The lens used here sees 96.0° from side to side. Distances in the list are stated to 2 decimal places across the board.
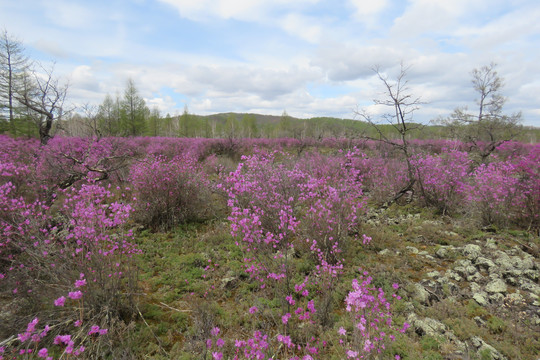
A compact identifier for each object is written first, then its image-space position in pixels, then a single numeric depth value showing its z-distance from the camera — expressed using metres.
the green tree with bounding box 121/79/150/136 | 33.19
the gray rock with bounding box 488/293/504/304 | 3.03
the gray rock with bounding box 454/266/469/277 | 3.59
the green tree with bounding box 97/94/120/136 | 29.79
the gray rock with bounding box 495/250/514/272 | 3.63
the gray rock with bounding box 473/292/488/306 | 2.99
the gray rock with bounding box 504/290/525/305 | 2.96
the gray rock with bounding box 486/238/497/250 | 4.25
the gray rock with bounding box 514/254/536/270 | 3.62
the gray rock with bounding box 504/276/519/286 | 3.31
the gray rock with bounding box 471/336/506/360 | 2.27
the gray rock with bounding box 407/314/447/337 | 2.59
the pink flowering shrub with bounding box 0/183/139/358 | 2.52
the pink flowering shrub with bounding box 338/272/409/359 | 1.82
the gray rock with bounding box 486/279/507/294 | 3.18
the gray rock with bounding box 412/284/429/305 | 3.10
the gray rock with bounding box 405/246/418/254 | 4.32
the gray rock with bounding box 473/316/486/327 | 2.69
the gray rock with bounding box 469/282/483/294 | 3.22
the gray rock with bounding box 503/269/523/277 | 3.45
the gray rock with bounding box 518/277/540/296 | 3.12
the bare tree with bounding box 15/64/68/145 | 8.73
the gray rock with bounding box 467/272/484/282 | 3.45
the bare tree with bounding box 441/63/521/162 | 17.42
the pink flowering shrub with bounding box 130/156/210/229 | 5.36
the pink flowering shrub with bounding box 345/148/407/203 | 7.24
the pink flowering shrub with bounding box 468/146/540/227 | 4.75
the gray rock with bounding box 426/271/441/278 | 3.57
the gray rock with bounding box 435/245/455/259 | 4.12
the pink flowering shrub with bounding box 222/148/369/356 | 2.80
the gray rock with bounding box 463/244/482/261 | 3.97
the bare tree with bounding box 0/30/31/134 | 19.64
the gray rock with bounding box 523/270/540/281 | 3.39
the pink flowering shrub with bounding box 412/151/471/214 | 5.94
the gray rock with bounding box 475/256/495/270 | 3.69
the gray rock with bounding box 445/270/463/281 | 3.50
